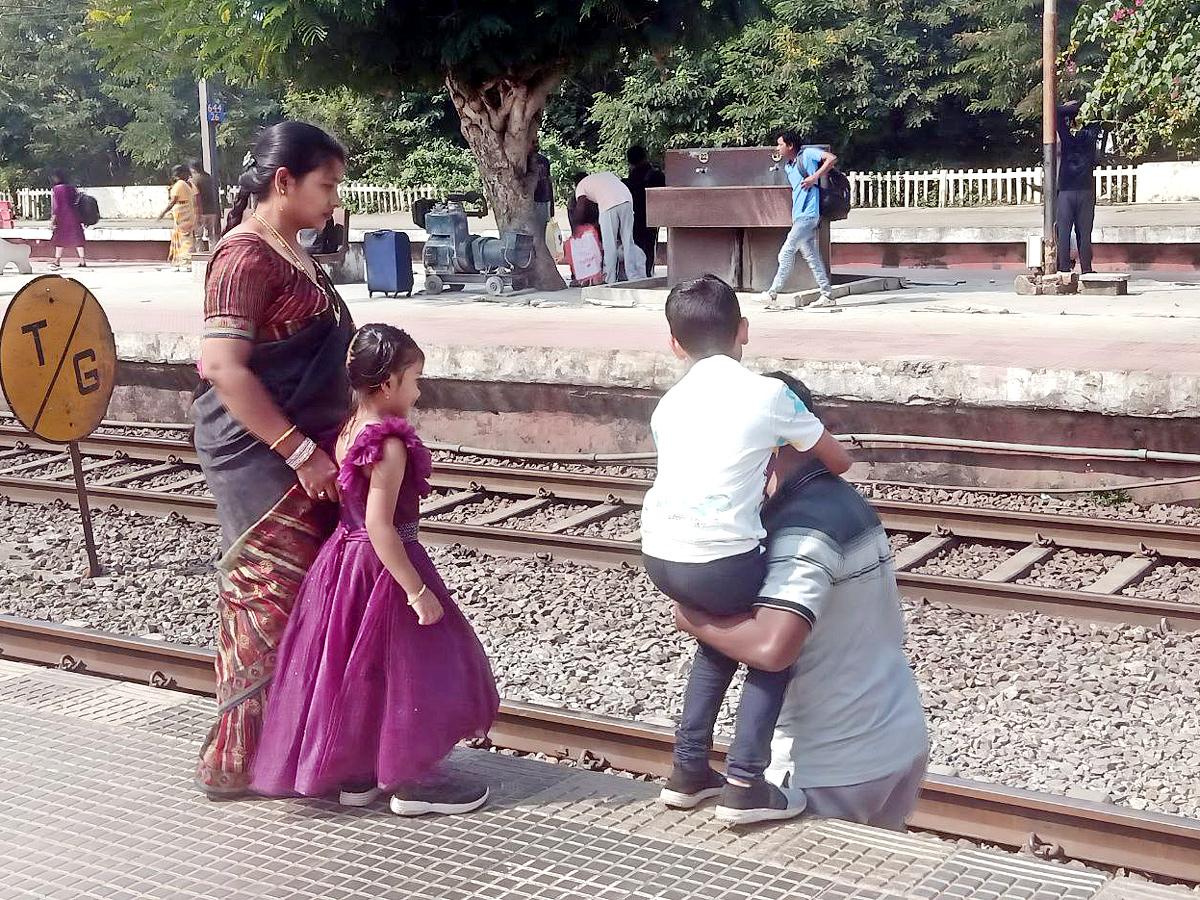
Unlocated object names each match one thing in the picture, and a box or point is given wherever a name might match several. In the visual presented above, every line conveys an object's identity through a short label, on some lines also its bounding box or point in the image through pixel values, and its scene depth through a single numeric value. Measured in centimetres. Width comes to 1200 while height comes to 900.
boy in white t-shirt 339
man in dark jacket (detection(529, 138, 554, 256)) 1678
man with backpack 1334
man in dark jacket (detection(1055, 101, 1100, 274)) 1477
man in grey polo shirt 335
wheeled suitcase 1588
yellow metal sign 724
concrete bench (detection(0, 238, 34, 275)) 2242
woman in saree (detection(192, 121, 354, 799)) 360
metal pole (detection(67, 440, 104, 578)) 727
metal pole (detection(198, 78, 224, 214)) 2341
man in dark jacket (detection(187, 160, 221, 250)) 2212
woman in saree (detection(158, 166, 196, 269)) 2170
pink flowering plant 1157
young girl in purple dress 357
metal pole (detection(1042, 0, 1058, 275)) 1416
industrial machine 1598
